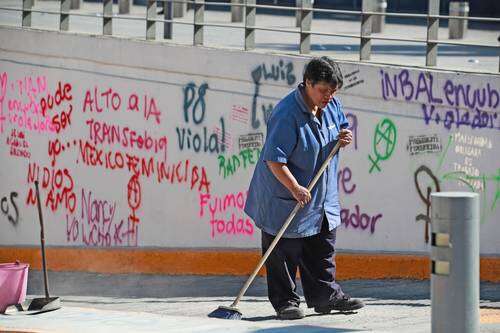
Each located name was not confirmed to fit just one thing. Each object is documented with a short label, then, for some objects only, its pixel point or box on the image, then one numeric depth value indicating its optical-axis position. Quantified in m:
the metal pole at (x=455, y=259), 10.84
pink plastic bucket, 14.94
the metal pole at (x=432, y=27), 19.83
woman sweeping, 13.68
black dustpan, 14.67
